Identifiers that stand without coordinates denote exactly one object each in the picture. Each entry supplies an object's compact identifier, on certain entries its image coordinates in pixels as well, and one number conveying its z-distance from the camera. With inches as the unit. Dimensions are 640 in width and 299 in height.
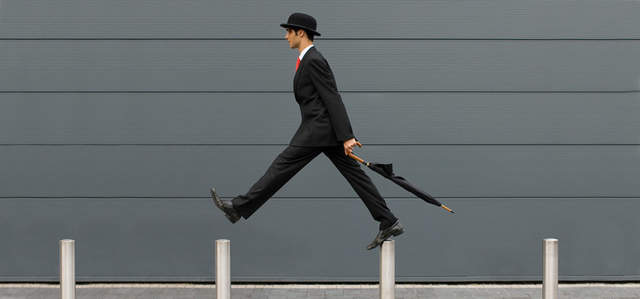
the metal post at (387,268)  362.3
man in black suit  407.5
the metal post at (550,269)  371.9
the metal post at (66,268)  368.8
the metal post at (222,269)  366.6
